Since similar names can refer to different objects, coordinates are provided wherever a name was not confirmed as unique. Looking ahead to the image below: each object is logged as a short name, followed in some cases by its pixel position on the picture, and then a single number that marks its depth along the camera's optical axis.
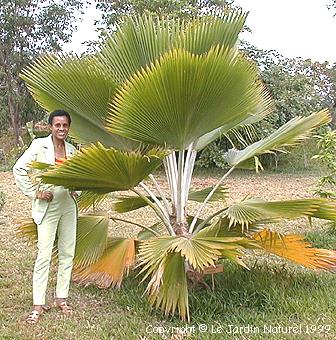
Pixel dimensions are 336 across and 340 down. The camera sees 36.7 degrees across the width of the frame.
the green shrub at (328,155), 5.58
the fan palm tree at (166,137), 3.02
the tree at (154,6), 15.09
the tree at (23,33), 23.06
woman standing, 3.44
